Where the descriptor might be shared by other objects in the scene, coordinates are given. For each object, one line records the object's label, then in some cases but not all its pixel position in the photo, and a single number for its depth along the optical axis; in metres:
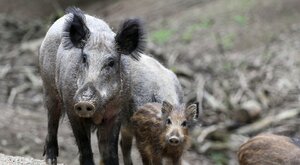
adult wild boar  18.81
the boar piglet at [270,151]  18.45
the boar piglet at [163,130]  19.20
